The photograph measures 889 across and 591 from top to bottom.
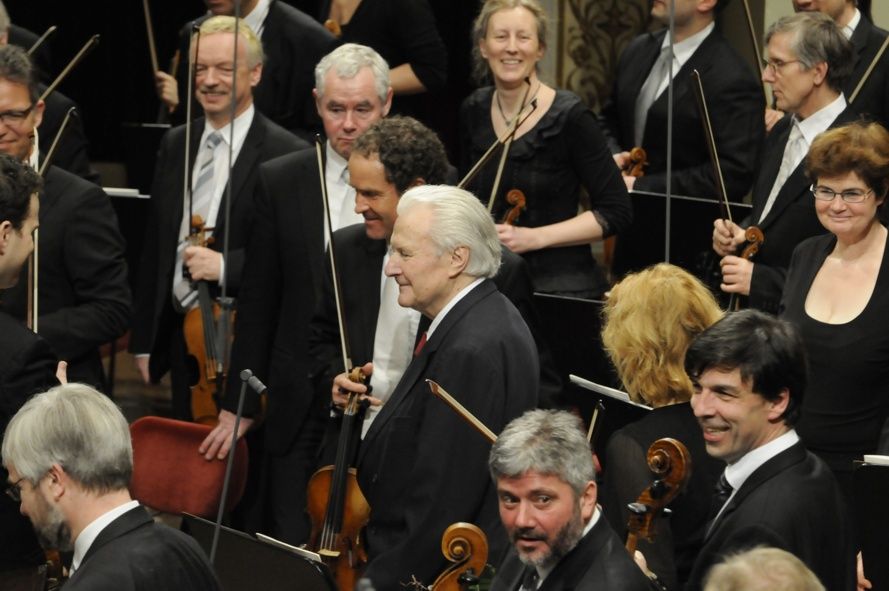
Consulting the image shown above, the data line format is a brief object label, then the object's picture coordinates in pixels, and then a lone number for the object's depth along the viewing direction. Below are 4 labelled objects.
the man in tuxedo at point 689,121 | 10.58
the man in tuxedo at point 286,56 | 11.57
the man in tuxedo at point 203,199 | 10.24
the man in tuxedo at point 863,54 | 10.05
